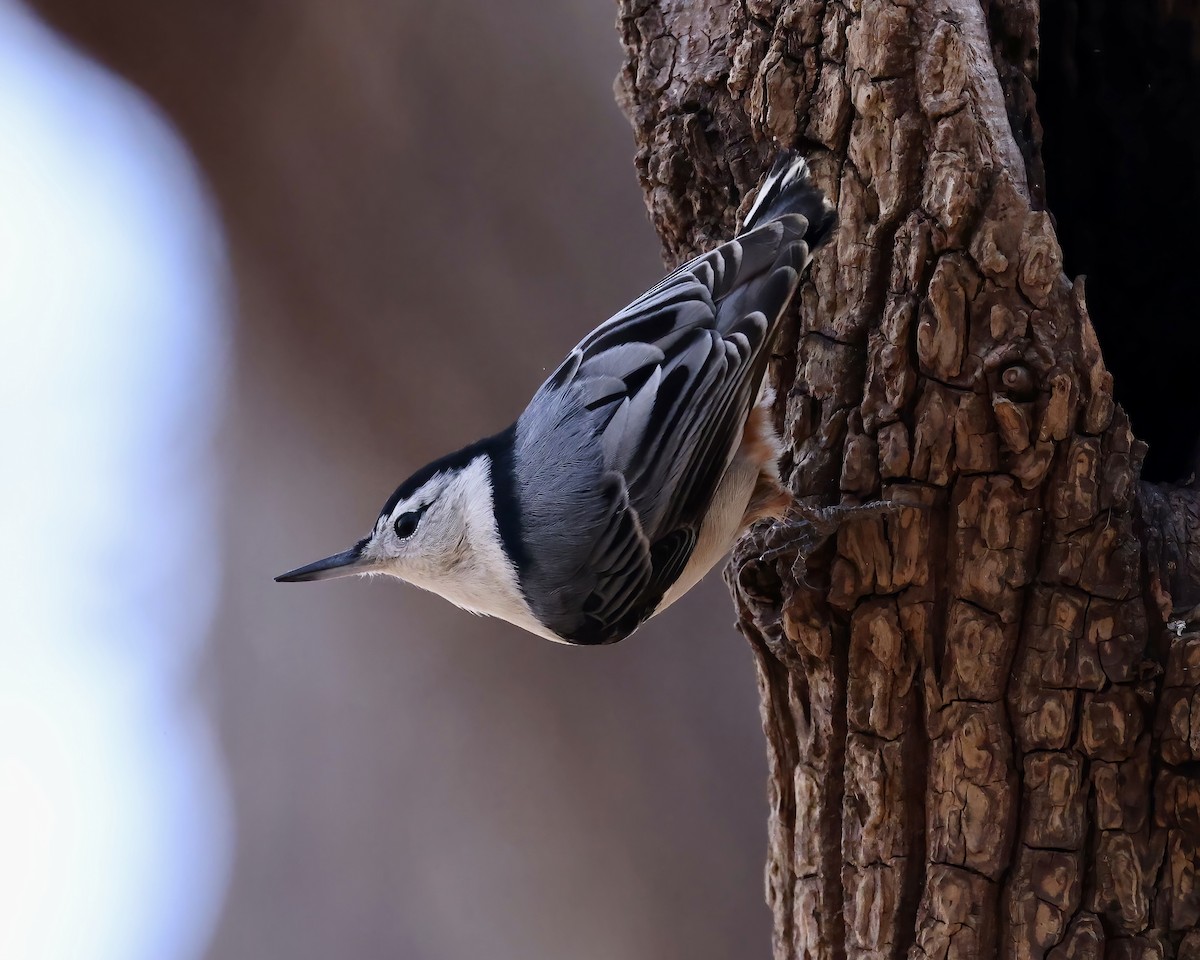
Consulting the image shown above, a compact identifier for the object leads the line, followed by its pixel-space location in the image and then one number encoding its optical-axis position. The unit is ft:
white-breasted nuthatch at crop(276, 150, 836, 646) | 14.97
